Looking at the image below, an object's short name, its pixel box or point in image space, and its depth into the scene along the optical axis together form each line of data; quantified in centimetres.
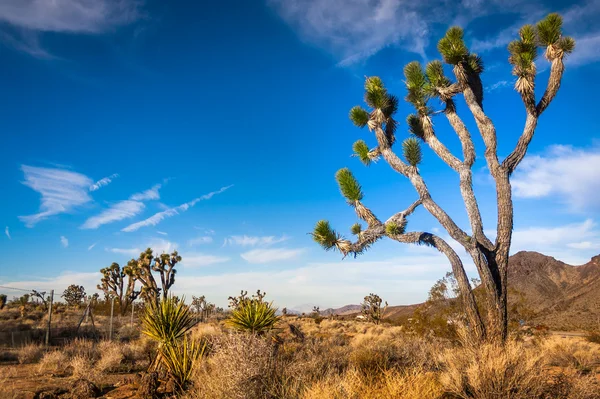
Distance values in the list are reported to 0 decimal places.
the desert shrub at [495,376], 571
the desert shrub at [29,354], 1385
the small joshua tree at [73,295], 4356
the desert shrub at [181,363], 804
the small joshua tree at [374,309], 3650
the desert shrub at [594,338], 1766
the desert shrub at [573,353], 1103
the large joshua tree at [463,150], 996
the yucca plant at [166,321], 1005
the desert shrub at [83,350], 1367
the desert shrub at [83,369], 1041
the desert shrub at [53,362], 1181
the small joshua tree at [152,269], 2972
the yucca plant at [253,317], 1221
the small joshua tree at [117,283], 3241
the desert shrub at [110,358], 1155
